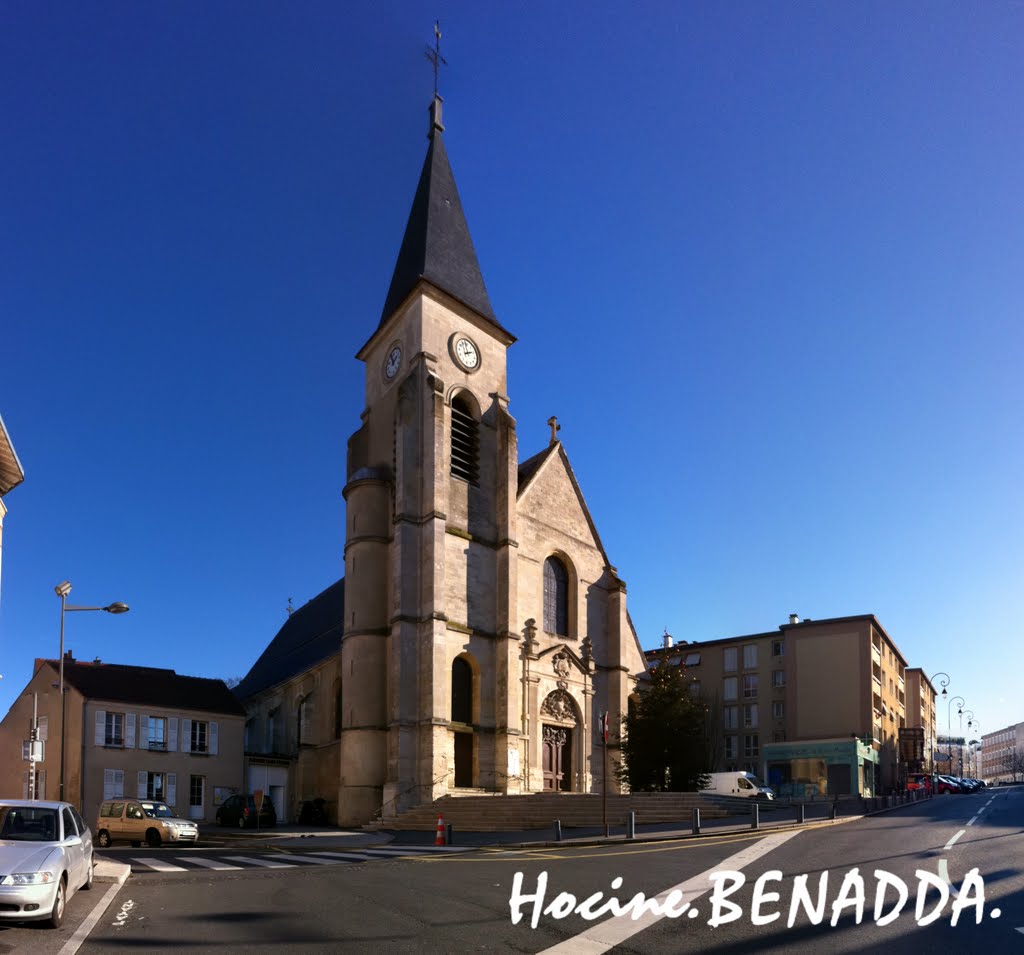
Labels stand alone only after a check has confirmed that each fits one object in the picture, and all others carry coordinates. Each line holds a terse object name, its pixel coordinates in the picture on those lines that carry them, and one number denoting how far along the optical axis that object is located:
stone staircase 26.97
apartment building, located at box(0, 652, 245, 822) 35.19
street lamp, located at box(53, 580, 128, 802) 21.89
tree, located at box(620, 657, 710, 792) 34.56
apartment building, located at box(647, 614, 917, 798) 59.31
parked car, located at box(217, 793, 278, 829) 33.91
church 33.38
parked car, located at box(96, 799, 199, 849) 23.98
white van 40.06
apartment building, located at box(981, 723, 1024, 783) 162.54
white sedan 9.07
